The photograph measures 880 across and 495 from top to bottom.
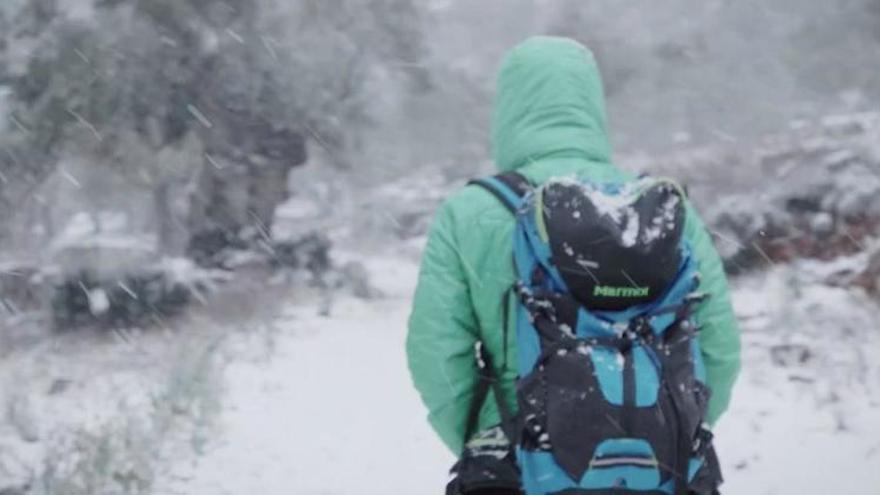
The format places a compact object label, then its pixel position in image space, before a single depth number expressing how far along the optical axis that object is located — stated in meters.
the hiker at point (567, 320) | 1.98
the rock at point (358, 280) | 10.59
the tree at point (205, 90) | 9.37
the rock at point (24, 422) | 5.94
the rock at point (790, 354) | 7.40
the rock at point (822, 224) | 10.51
